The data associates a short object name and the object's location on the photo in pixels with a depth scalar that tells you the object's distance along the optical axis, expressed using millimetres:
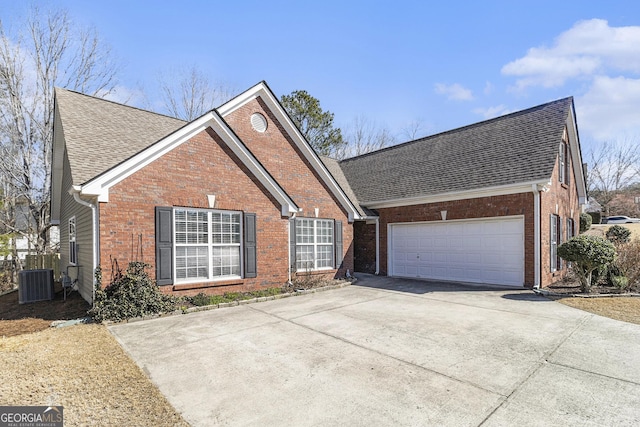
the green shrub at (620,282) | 9539
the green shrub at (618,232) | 21019
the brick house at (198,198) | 7859
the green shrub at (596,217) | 33872
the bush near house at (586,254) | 9234
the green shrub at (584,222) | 22281
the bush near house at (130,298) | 7109
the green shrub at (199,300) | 8367
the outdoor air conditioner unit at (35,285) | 9719
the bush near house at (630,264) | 9961
